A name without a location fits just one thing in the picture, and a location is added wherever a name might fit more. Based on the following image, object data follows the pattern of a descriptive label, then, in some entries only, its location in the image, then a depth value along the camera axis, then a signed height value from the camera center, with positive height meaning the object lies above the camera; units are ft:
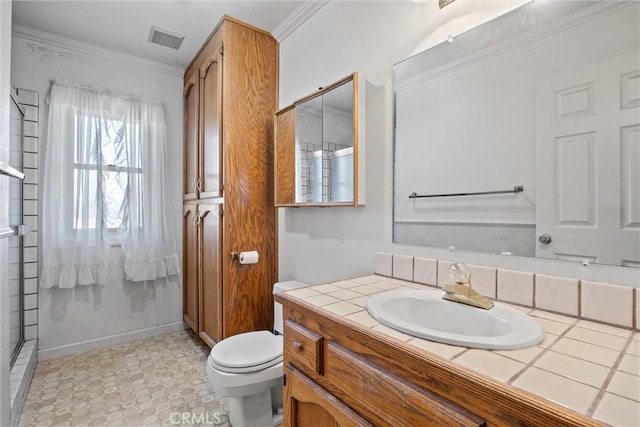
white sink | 2.20 -0.95
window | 7.52 +1.12
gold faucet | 3.01 -0.82
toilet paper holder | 6.55 -0.96
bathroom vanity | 1.66 -1.16
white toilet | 4.62 -2.53
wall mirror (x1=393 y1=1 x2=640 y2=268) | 2.64 +0.83
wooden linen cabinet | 6.59 +0.79
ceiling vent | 7.19 +4.35
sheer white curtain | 7.26 +0.62
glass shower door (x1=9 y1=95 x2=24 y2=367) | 5.99 -0.68
